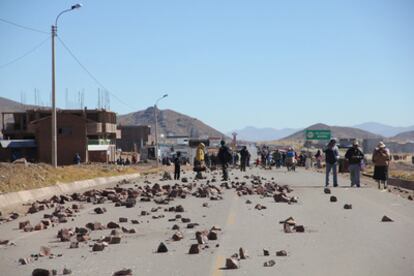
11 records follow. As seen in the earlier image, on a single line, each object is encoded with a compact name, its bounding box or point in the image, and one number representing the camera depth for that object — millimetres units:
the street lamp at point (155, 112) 80488
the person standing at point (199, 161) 35531
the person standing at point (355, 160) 28828
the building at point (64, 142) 94875
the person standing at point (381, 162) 27747
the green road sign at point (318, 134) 89000
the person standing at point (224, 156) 33438
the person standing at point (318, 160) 59875
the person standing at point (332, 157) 29266
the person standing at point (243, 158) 49188
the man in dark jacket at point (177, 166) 37084
